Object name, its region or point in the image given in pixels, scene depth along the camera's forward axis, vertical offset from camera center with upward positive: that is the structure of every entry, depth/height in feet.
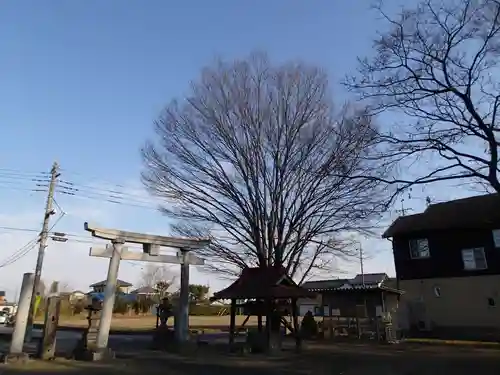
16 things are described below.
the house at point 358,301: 78.64 +6.27
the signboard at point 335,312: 84.48 +4.45
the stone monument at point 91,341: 48.11 -0.47
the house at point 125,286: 281.64 +30.19
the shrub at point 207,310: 201.05 +11.47
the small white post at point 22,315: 46.70 +2.13
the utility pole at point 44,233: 83.43 +18.72
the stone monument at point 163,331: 59.98 +0.74
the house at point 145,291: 225.15 +23.00
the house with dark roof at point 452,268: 84.43 +13.14
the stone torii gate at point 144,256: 51.31 +9.47
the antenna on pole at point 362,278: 163.67 +20.85
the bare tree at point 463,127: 40.60 +17.95
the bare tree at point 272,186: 63.41 +20.17
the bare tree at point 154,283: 212.29 +26.82
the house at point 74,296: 207.46 +19.52
